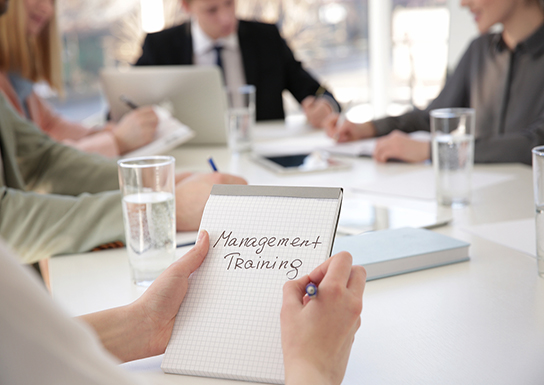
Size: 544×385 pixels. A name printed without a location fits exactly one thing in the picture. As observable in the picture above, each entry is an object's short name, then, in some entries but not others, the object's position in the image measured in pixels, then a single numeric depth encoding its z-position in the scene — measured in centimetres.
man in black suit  259
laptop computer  180
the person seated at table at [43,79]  164
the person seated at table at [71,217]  85
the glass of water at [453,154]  103
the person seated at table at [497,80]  174
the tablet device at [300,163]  137
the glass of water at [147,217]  71
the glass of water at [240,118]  168
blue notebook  71
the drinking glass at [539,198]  66
